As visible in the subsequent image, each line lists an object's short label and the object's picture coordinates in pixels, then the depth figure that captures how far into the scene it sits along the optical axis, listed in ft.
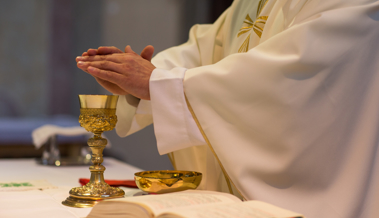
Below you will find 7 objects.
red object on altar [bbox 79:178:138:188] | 10.76
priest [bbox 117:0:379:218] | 9.82
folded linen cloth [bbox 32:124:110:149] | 12.91
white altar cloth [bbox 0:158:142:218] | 9.77
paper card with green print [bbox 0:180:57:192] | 10.51
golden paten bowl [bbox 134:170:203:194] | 9.86
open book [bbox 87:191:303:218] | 9.10
